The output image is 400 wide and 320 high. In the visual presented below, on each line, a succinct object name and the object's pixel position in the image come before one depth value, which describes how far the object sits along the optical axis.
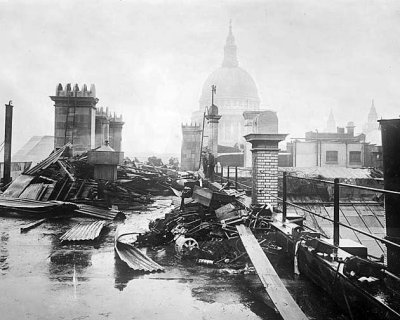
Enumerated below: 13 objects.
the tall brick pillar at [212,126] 16.06
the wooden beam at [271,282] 3.39
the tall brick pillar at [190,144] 24.56
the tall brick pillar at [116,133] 19.88
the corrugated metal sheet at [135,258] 4.89
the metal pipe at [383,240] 2.98
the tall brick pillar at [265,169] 7.79
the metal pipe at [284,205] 6.33
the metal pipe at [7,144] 13.84
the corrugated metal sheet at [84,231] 6.44
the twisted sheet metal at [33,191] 9.93
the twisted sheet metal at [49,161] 11.33
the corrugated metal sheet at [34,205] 8.93
